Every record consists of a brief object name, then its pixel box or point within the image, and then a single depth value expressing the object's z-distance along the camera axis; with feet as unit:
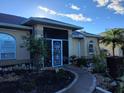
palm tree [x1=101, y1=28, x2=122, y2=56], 43.63
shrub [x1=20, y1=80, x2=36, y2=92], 15.50
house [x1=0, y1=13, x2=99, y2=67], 24.80
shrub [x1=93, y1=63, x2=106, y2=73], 25.45
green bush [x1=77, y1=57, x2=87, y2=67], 30.46
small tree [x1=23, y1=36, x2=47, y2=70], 23.11
